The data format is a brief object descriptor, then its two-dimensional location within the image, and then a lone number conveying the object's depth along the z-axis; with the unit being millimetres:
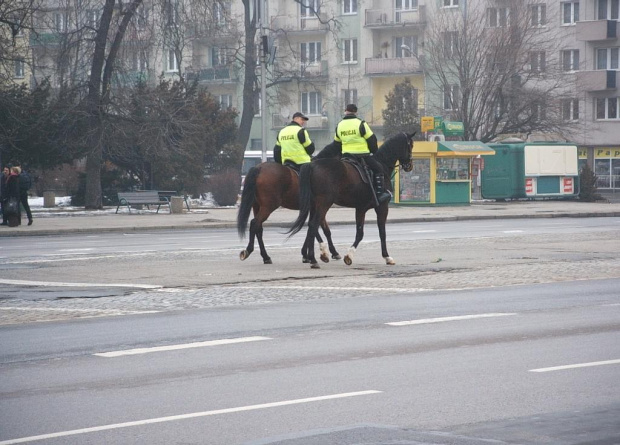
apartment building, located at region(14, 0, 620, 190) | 74006
